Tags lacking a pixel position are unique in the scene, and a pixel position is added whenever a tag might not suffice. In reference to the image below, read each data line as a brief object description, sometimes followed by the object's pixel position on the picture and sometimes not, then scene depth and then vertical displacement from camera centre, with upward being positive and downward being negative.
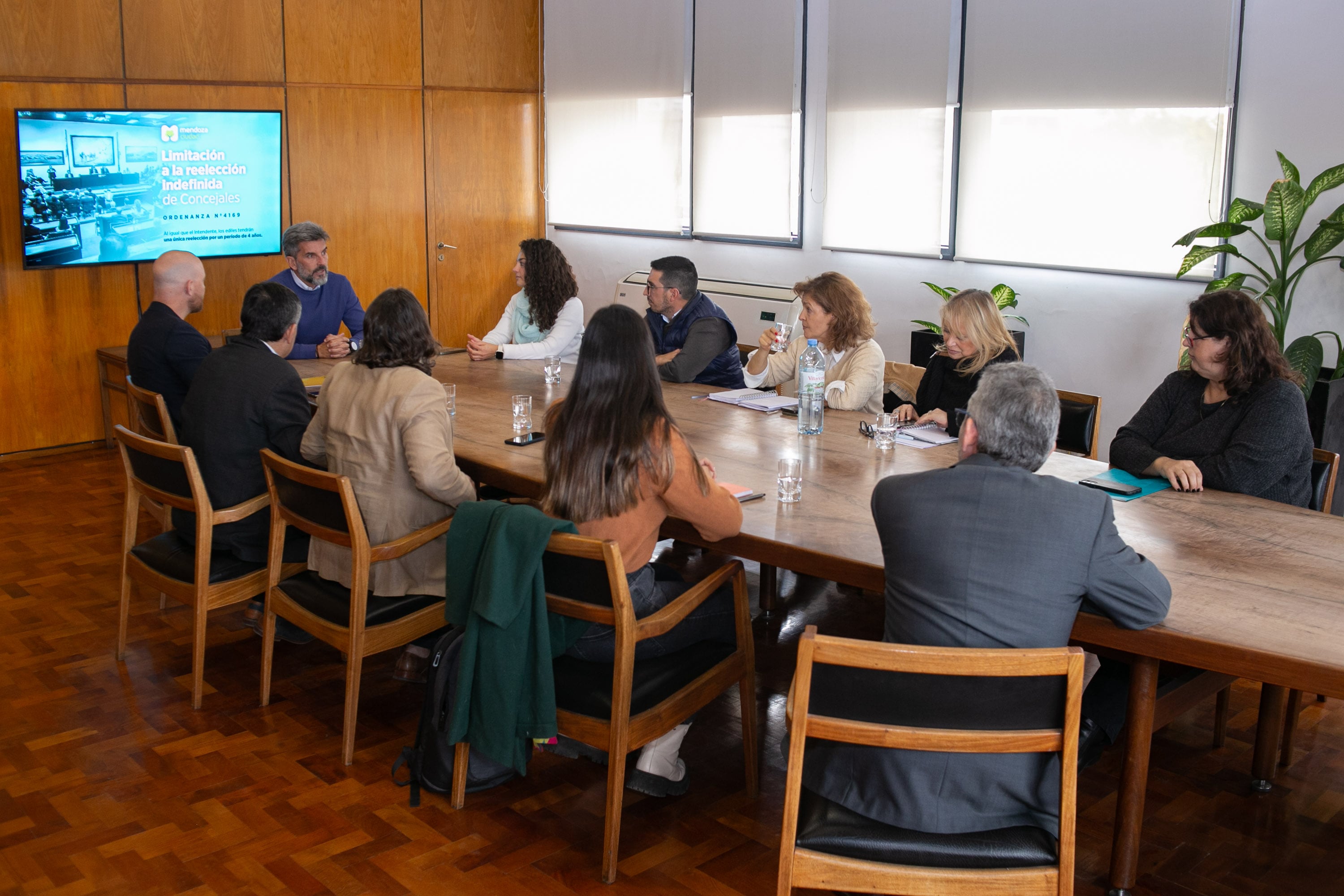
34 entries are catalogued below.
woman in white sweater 5.68 -0.31
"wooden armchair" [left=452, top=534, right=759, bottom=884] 2.67 -1.05
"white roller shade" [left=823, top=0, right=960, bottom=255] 6.78 +0.76
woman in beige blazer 3.39 -0.59
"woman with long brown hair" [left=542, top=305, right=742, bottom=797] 2.80 -0.51
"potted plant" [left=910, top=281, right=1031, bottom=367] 6.32 -0.46
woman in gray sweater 3.29 -0.47
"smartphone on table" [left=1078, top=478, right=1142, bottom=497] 3.25 -0.65
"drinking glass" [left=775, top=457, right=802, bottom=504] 3.19 -0.63
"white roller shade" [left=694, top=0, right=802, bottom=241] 7.50 +0.88
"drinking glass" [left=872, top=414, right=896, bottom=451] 3.78 -0.58
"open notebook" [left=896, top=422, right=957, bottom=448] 3.91 -0.62
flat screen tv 6.50 +0.32
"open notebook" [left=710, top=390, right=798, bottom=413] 4.46 -0.58
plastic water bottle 3.95 -0.50
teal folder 3.32 -0.65
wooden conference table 2.28 -0.70
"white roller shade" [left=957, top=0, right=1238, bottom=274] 5.75 +0.66
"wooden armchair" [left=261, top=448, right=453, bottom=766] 3.24 -1.03
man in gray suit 2.16 -0.62
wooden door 8.63 +0.35
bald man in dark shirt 4.47 -0.41
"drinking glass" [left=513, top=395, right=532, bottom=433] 3.95 -0.57
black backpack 3.01 -1.34
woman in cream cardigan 4.51 -0.35
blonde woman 4.18 -0.33
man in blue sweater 5.79 -0.25
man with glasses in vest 5.09 -0.34
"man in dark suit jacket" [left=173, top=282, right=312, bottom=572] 3.76 -0.59
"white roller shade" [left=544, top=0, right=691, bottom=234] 8.27 +0.98
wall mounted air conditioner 7.54 -0.36
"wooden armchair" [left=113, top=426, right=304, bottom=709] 3.59 -1.02
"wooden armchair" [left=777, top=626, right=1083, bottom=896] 2.00 -0.91
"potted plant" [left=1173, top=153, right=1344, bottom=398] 5.09 +0.10
